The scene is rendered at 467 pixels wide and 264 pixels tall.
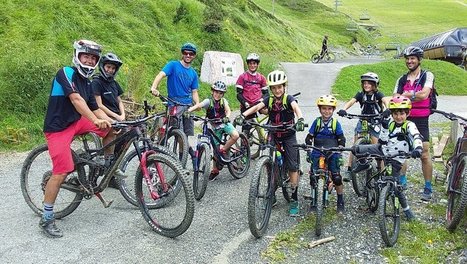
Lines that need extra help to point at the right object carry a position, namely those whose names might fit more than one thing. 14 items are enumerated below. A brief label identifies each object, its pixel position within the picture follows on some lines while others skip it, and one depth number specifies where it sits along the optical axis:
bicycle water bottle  6.23
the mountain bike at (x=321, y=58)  35.28
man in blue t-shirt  7.62
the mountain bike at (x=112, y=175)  5.51
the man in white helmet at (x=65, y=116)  5.22
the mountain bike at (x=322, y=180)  5.83
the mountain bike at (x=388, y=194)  5.50
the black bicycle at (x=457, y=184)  5.70
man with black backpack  6.81
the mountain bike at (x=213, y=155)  6.97
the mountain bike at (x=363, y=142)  7.21
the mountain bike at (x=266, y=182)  5.57
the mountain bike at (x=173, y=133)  7.18
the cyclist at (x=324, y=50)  35.41
